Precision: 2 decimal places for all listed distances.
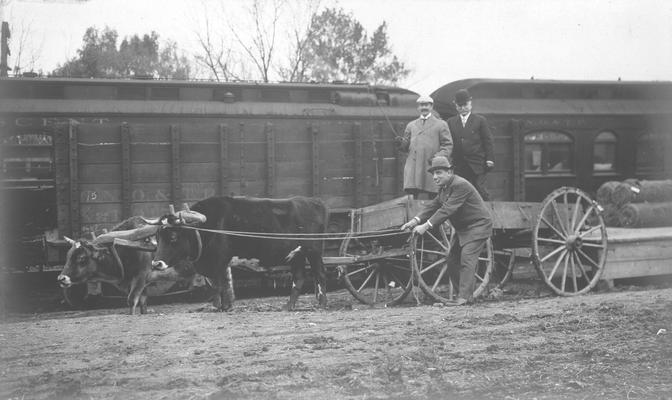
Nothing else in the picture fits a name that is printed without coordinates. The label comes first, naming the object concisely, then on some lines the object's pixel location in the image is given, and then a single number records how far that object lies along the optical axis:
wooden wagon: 9.12
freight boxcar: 9.94
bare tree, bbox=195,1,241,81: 28.92
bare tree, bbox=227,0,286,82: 27.20
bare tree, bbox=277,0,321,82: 27.16
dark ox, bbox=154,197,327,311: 8.35
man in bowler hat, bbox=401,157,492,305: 8.07
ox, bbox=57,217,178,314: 8.88
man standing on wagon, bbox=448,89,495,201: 9.28
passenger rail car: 15.06
